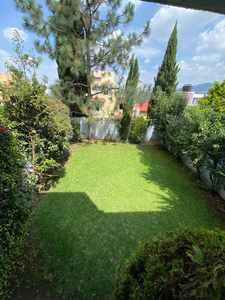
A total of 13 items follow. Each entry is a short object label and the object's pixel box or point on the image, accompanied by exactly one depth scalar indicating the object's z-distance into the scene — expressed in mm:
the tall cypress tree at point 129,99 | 7148
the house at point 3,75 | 12217
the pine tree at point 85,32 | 5117
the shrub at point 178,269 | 770
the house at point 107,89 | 7418
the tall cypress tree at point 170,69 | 12234
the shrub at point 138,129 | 9609
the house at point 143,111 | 24939
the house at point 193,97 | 25750
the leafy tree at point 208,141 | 3746
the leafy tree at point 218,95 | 11899
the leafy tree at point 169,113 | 6839
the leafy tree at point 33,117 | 3250
